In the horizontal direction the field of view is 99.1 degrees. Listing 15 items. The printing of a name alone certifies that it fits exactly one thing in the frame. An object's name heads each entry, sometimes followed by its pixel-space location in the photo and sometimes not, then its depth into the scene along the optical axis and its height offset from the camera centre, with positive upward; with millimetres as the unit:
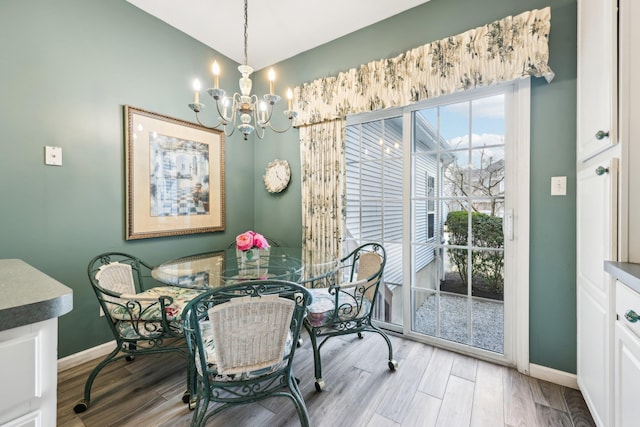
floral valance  1814 +1135
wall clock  3186 +430
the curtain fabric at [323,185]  2758 +279
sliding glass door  2121 -27
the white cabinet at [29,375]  627 -395
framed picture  2377 +347
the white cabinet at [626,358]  985 -564
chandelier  1647 +737
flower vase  1792 -391
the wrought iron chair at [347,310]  1829 -696
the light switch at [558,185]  1830 +176
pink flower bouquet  1980 -220
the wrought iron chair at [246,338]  1154 -571
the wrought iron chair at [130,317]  1628 -658
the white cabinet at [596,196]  1217 +77
